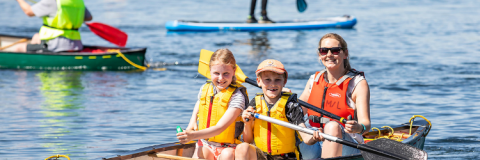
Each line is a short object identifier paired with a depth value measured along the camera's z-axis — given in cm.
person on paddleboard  3637
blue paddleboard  3622
